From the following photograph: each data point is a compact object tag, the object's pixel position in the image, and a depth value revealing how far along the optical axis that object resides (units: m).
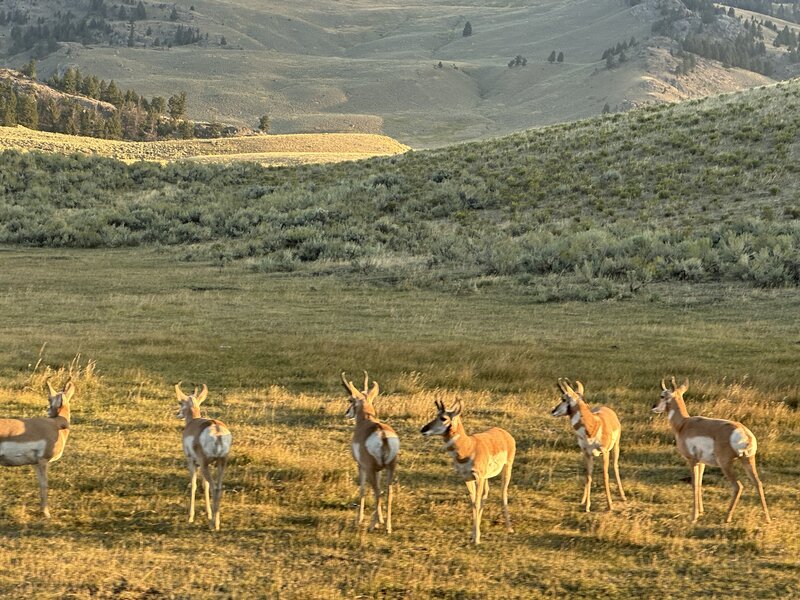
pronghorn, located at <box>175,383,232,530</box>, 18.98
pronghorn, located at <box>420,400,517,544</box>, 18.27
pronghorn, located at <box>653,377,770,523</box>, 19.55
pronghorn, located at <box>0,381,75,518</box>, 19.53
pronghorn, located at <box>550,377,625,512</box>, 20.92
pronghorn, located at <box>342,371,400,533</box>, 18.97
